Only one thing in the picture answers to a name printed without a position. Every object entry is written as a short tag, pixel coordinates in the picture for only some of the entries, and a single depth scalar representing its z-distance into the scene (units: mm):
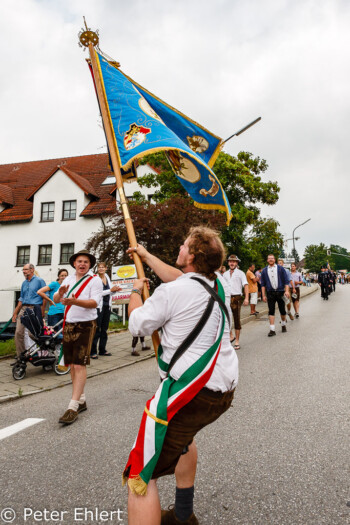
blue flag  3381
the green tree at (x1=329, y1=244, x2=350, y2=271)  136425
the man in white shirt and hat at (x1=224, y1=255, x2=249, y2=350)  8644
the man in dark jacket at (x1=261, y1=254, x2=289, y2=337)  9992
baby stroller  6438
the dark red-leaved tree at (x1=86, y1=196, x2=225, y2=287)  14695
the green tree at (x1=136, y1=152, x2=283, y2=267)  21156
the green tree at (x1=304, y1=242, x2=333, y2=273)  105000
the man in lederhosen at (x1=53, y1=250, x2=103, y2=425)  4242
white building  25203
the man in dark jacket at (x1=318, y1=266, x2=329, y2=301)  22297
